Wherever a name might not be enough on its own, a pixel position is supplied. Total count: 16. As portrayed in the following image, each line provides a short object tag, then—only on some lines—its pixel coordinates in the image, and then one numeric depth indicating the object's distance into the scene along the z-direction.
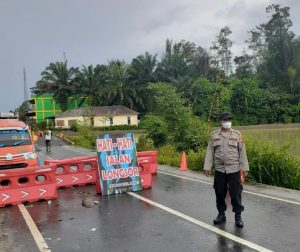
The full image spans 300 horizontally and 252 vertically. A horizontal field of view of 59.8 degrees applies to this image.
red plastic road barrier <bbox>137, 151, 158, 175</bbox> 8.97
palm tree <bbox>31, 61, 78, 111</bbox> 47.51
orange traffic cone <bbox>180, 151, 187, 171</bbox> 10.14
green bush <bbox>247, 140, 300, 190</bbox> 7.38
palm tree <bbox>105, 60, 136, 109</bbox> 48.05
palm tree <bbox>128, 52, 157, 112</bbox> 48.63
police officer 4.54
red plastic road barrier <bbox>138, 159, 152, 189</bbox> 7.37
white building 43.16
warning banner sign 6.74
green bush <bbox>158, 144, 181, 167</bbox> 11.40
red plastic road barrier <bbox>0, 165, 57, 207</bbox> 6.33
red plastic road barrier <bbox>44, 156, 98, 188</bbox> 7.73
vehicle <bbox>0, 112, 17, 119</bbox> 11.30
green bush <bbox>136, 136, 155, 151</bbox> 15.86
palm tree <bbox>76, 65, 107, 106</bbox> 48.01
